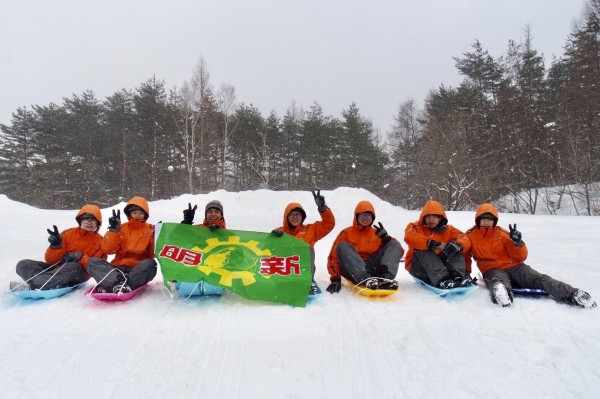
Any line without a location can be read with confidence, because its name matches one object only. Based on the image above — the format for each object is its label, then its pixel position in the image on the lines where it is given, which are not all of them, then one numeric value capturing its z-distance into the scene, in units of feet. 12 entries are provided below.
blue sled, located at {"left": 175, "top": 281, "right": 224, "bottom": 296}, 11.63
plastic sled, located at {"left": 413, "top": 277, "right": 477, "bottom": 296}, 11.69
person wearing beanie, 13.98
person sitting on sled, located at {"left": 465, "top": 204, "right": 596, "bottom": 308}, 10.67
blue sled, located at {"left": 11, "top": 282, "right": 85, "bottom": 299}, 11.73
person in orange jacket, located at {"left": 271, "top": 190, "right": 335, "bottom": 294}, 14.56
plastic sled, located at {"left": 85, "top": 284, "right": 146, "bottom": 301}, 11.19
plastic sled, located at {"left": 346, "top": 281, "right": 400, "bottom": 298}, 11.82
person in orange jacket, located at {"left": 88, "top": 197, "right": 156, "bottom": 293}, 11.67
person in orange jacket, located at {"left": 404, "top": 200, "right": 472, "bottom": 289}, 12.41
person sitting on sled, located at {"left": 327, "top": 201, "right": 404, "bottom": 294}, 12.35
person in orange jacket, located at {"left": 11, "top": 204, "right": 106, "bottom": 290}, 12.34
